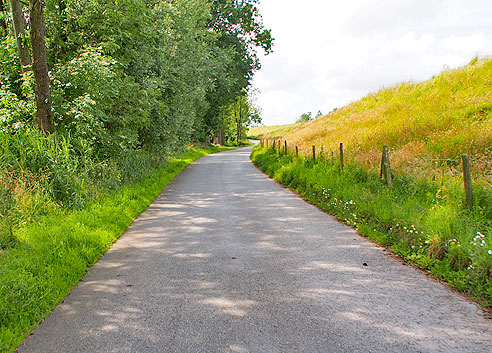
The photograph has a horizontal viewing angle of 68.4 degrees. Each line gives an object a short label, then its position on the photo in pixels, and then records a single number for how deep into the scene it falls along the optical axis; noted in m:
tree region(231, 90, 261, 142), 75.81
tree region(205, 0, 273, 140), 32.44
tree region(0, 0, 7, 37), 13.38
